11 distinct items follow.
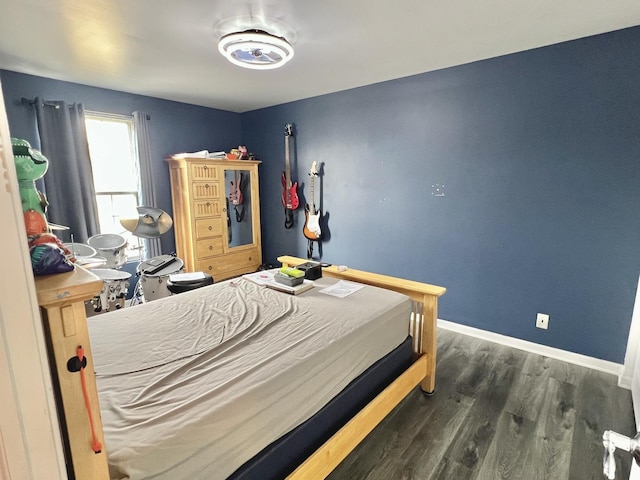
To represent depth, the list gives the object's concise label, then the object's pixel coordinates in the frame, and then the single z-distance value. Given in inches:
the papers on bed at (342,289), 85.7
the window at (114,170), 140.6
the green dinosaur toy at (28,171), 27.4
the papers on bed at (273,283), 87.3
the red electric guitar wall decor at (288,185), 167.2
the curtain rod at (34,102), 118.6
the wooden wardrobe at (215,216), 154.9
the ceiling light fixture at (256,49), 82.8
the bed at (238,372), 39.0
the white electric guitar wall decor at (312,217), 159.8
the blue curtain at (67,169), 121.6
